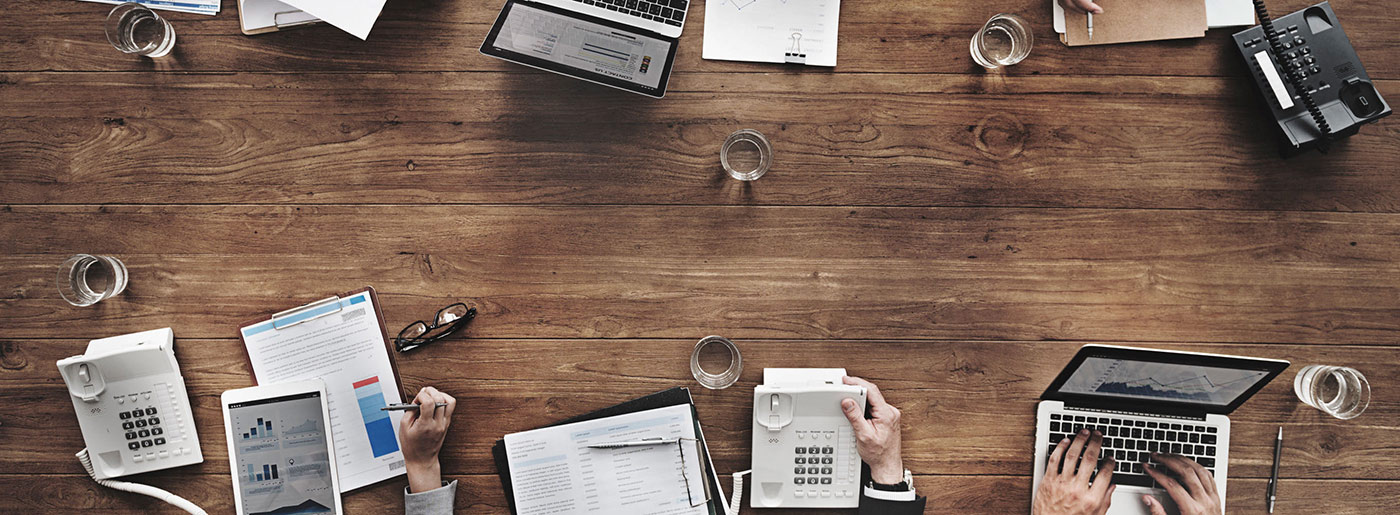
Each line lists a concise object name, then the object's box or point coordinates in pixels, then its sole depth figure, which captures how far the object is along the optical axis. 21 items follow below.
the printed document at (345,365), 1.76
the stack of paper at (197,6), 1.79
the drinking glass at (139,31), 1.76
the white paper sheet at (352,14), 1.74
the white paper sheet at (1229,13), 1.78
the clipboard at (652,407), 1.75
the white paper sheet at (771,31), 1.78
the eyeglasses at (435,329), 1.77
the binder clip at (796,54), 1.78
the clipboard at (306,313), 1.75
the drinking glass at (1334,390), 1.75
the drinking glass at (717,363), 1.77
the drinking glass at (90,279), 1.76
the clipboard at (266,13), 1.77
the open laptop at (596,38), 1.71
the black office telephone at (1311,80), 1.72
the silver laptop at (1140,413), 1.65
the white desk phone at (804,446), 1.71
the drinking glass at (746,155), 1.78
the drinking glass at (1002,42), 1.79
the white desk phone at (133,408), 1.73
